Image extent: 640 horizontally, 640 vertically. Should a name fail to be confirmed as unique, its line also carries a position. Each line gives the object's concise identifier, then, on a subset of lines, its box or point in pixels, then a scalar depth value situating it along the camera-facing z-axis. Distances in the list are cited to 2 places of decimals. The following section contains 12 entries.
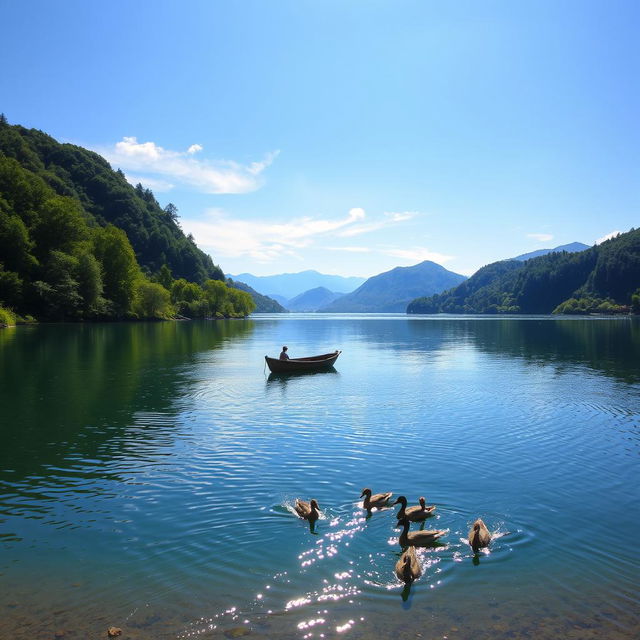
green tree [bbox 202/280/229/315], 183.75
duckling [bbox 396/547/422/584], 9.98
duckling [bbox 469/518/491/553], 11.30
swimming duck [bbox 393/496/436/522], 12.48
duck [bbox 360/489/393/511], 13.30
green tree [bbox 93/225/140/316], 121.19
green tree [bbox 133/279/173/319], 132.25
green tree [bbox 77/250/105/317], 105.06
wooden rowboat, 42.19
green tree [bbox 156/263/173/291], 175.12
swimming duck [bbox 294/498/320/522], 12.66
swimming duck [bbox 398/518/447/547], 11.30
